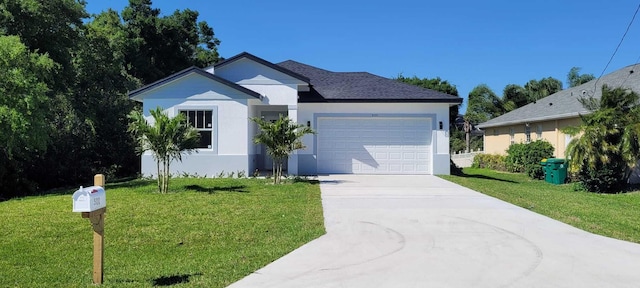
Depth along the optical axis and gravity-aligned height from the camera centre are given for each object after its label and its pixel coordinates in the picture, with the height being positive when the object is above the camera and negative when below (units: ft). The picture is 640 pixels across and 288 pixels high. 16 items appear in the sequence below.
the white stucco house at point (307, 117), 49.93 +4.17
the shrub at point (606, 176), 44.06 -2.64
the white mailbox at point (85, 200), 13.58 -1.56
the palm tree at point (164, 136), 36.76 +1.28
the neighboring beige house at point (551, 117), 62.54 +5.33
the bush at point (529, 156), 61.41 -0.90
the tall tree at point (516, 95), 125.18 +16.04
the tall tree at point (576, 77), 138.72 +23.73
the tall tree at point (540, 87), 124.26 +18.50
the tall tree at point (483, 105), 131.75 +14.02
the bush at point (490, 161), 78.95 -2.16
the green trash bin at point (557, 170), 53.36 -2.45
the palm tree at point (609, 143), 43.01 +0.73
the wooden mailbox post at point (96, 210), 13.61 -1.90
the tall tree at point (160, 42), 109.60 +29.96
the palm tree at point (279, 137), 42.42 +1.32
